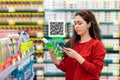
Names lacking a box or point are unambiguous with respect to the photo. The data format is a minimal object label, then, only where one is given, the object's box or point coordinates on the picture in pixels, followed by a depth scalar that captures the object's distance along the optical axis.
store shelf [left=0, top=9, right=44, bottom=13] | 5.87
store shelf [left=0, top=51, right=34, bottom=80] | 2.06
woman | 2.63
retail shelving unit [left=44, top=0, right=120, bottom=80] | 5.77
